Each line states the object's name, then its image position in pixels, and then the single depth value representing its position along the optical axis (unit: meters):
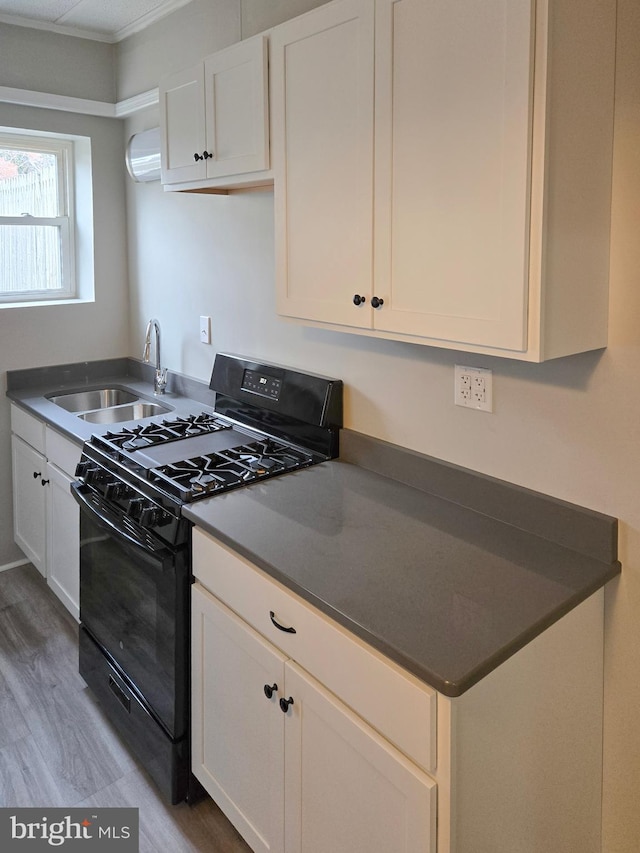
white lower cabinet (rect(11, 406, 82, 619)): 2.75
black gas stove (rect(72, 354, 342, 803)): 1.94
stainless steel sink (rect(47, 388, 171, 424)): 3.12
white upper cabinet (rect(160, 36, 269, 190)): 1.96
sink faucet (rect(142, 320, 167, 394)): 3.18
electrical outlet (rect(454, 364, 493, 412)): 1.79
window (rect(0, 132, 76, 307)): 3.32
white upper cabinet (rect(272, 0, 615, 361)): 1.32
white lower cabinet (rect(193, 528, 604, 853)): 1.24
